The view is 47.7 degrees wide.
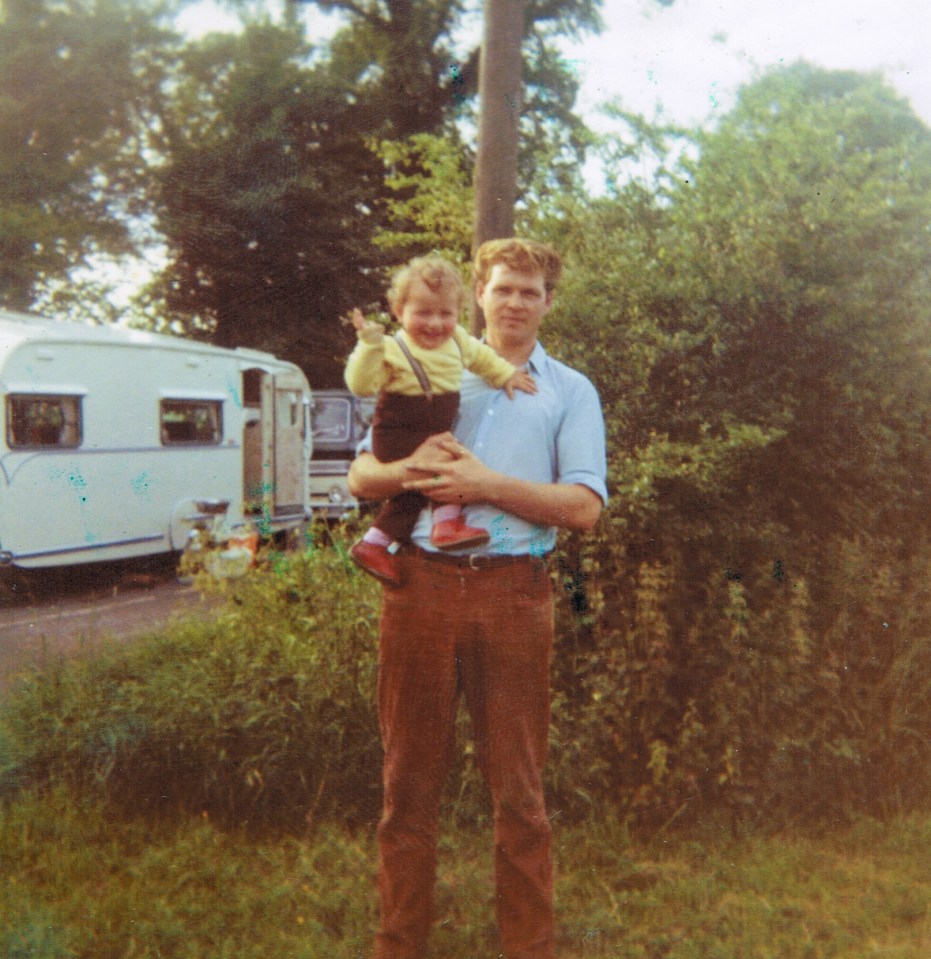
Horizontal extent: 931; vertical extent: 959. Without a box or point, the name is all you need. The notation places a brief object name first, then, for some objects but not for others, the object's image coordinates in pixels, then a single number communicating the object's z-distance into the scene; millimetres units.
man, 2670
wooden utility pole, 4305
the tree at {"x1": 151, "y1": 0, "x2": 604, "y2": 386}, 4473
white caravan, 5750
